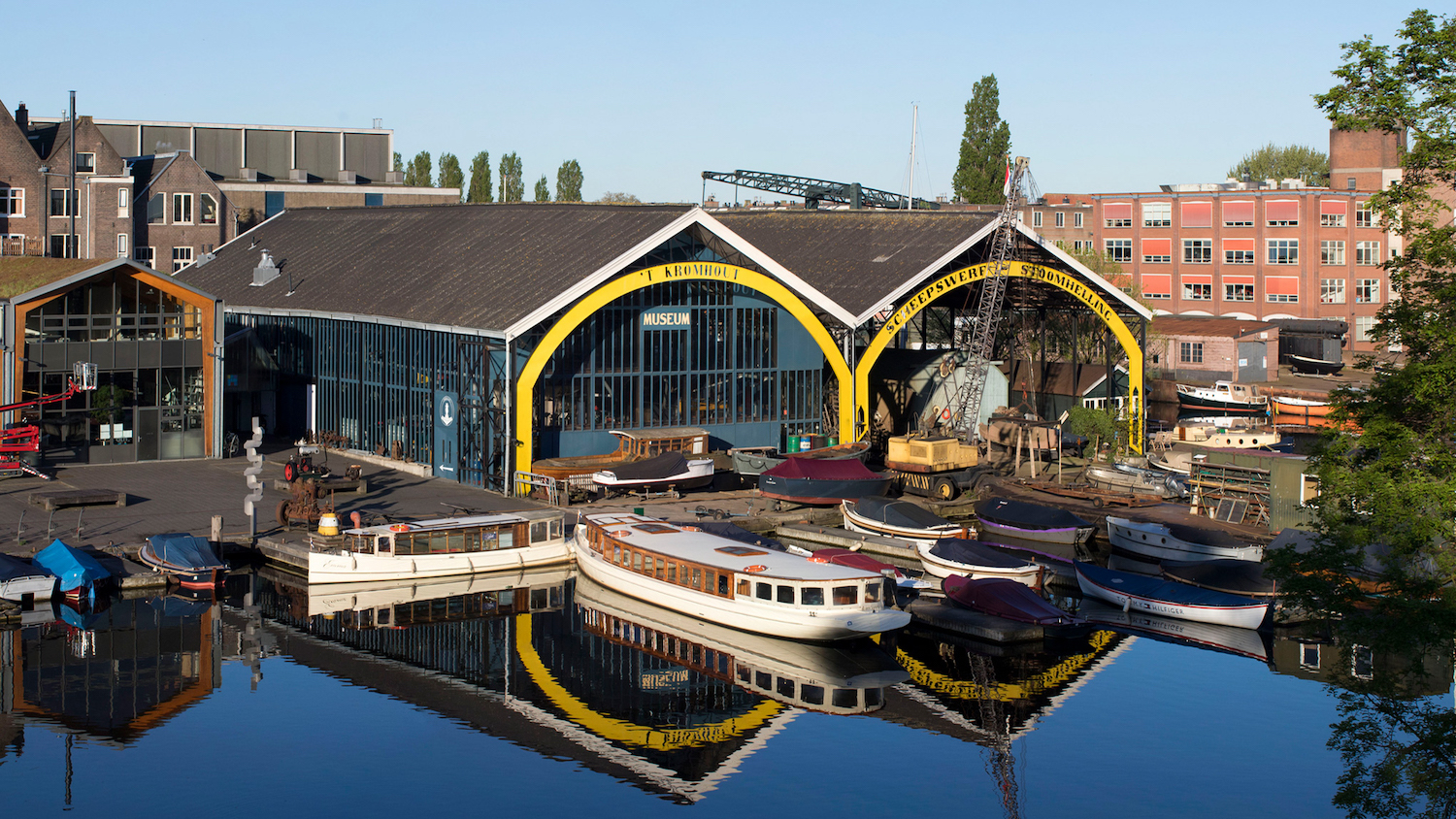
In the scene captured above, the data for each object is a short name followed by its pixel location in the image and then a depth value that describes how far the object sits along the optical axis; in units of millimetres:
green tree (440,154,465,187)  130500
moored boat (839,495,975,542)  43094
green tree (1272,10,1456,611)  22266
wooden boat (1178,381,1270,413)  79250
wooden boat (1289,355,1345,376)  92562
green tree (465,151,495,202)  129000
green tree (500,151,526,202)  142500
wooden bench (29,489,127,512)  41719
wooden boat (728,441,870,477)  50250
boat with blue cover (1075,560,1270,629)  35812
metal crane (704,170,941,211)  89625
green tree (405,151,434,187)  131125
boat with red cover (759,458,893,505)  46781
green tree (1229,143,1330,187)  165125
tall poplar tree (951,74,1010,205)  106188
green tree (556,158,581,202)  147625
